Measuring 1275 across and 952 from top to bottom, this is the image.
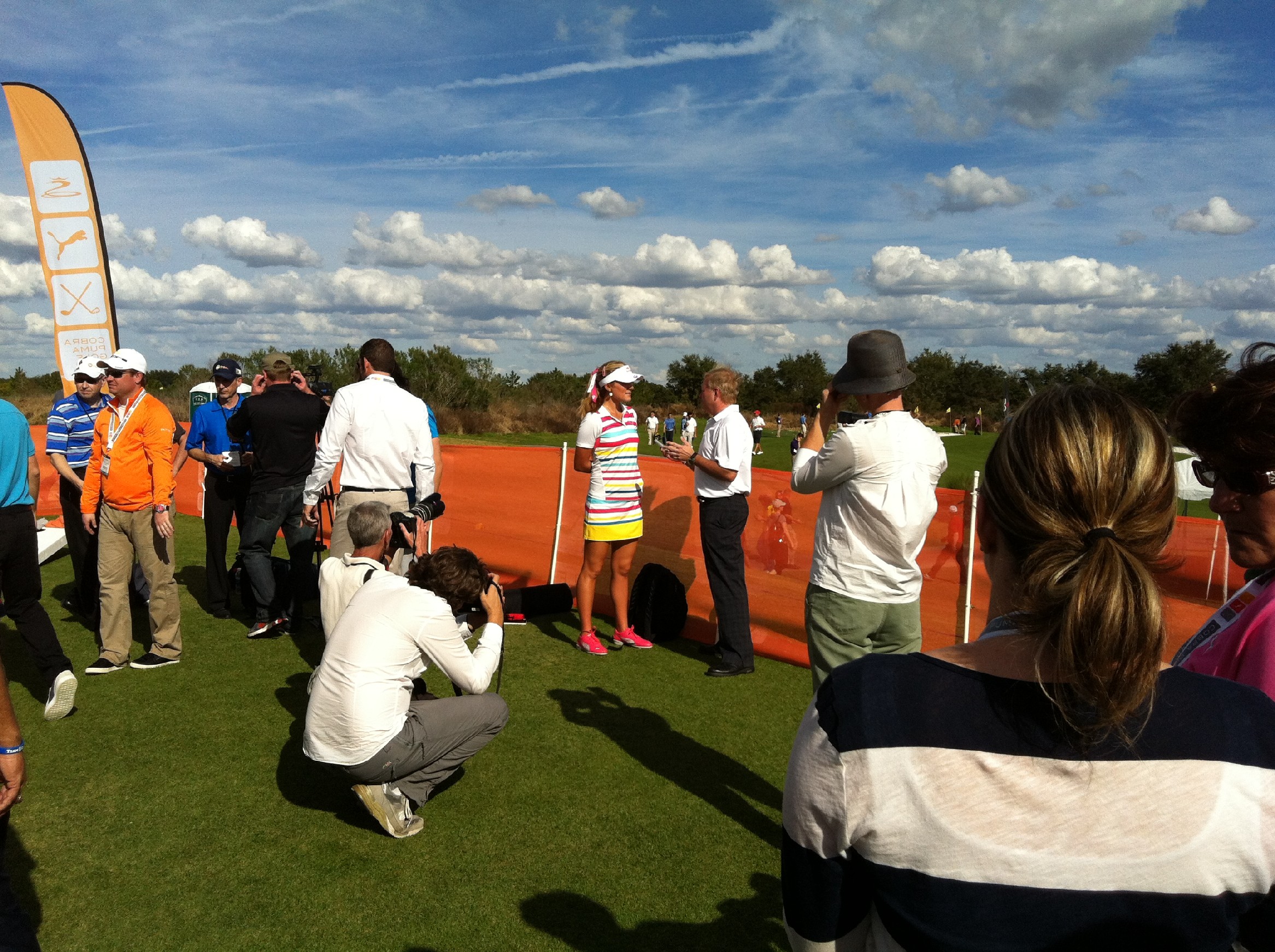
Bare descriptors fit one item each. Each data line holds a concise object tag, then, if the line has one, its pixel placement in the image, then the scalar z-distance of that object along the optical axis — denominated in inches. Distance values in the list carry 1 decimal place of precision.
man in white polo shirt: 234.2
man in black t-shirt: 262.5
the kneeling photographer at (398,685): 151.0
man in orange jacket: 220.2
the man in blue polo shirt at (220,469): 284.7
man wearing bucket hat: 134.6
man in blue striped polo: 270.5
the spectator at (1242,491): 64.7
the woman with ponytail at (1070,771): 44.2
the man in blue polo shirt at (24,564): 182.7
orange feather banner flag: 368.5
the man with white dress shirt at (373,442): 224.7
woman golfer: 251.4
